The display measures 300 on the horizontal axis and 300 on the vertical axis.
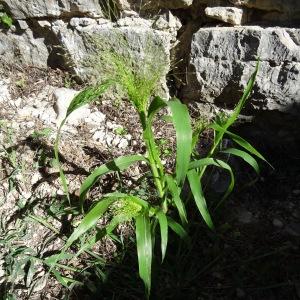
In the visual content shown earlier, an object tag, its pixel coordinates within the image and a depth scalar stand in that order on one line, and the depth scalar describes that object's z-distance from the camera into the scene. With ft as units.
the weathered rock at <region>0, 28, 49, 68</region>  7.61
